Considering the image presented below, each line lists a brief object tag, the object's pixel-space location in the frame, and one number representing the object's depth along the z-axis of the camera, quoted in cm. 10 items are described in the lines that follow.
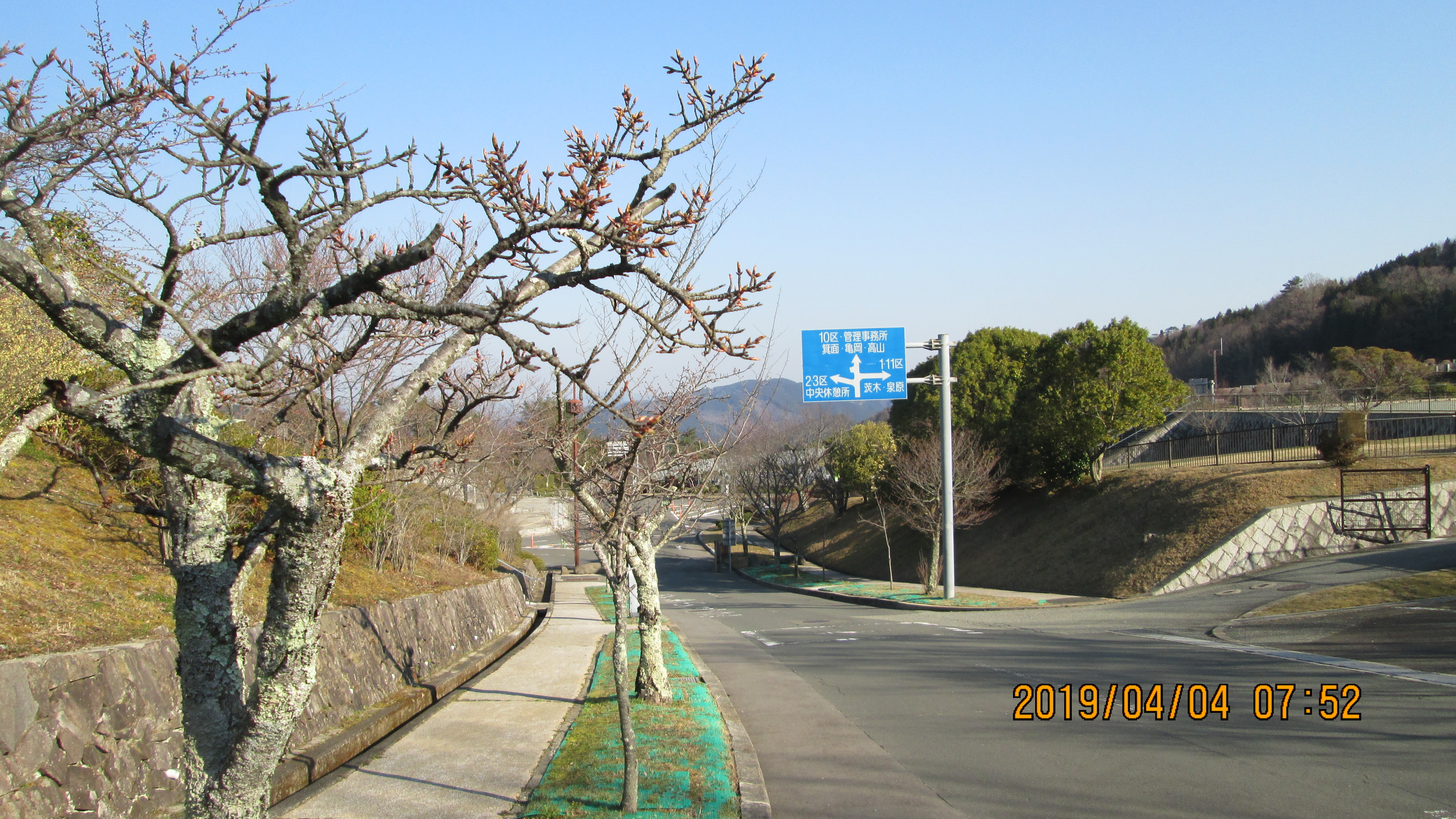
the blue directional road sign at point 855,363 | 1952
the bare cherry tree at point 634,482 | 723
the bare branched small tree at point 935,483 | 2845
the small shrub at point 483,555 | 2102
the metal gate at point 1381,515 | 2042
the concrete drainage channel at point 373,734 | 694
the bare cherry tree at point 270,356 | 340
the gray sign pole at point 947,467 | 2205
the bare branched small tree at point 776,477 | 4141
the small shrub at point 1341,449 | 2281
